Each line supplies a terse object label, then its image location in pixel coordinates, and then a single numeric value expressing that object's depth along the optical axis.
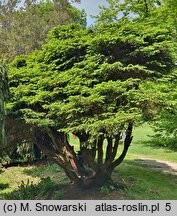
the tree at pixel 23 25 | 23.83
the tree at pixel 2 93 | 5.86
